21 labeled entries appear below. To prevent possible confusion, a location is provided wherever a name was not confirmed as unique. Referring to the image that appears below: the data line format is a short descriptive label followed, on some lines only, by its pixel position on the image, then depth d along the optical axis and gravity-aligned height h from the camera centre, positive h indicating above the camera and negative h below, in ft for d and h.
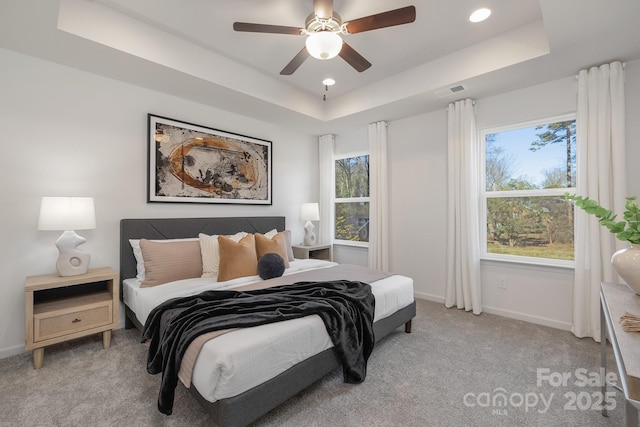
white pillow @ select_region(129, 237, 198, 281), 9.05 -1.30
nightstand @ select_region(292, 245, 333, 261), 14.04 -1.88
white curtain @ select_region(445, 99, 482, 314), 11.09 +0.16
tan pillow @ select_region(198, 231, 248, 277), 9.48 -1.31
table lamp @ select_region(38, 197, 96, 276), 7.51 -0.18
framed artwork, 10.44 +2.13
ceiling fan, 6.28 +4.43
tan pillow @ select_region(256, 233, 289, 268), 10.23 -1.12
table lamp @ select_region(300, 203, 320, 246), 14.65 -0.06
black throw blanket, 5.26 -2.10
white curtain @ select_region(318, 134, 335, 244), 16.34 +1.66
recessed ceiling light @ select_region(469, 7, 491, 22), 7.68 +5.55
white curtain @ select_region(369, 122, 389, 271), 13.82 +0.83
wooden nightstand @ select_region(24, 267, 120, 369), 7.06 -2.44
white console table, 2.72 -1.56
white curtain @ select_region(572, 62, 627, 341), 8.34 +1.22
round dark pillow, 9.13 -1.64
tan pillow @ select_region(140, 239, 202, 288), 8.72 -1.43
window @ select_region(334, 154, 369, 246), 15.53 +0.88
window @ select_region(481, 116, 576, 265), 9.91 +0.91
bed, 4.67 -2.62
